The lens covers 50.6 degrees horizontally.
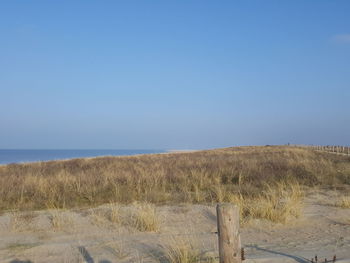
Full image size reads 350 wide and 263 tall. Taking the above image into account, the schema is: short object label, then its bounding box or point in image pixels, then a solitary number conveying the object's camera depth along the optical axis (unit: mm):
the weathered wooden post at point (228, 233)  3984
